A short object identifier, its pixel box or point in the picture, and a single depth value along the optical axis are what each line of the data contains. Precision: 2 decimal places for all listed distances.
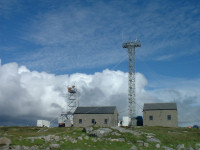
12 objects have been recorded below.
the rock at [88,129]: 46.79
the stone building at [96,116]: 73.56
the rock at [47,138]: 39.28
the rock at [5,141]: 34.40
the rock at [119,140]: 40.37
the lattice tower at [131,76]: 75.62
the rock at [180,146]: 37.04
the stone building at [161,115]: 71.18
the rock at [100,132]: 43.21
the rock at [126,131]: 44.33
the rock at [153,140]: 40.34
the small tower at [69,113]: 87.81
